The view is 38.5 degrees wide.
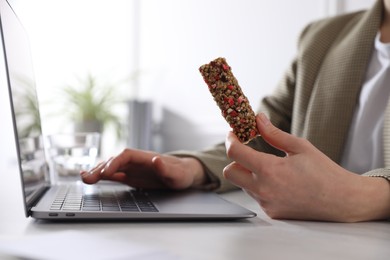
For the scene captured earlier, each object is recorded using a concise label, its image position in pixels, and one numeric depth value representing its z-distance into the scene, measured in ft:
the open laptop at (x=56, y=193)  2.28
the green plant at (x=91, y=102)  10.05
